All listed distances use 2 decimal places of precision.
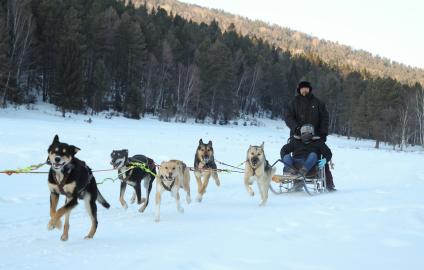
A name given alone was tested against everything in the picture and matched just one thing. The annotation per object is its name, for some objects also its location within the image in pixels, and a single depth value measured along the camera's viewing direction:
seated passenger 8.43
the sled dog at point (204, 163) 8.60
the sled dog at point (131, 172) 7.11
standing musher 8.80
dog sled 8.46
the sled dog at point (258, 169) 7.88
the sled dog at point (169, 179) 6.48
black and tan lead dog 4.63
